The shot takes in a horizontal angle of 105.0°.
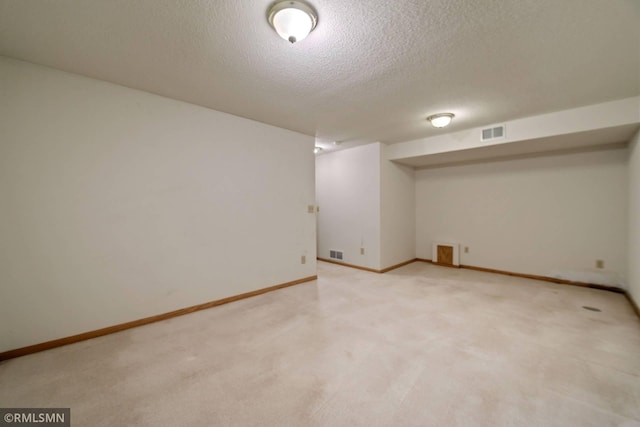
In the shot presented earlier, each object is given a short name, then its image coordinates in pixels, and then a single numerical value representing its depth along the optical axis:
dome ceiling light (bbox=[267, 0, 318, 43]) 1.43
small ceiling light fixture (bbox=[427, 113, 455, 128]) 3.15
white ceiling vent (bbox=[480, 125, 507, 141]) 3.38
